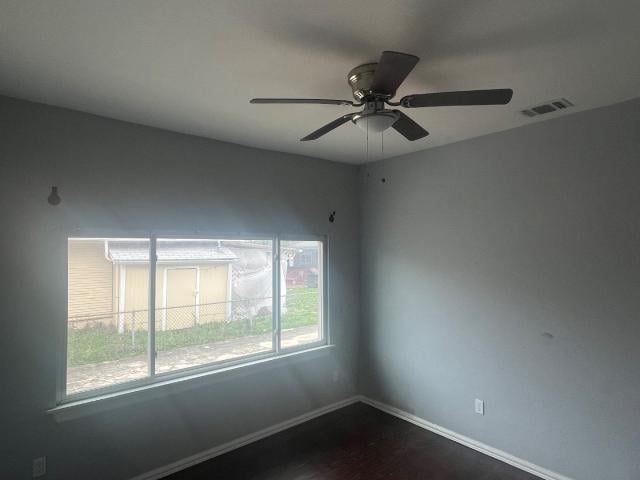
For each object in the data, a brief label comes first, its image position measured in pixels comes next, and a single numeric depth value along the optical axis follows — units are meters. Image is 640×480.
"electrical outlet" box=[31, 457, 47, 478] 2.43
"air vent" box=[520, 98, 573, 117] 2.56
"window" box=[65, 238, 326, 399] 2.73
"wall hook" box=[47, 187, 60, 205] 2.55
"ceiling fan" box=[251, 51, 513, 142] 1.61
